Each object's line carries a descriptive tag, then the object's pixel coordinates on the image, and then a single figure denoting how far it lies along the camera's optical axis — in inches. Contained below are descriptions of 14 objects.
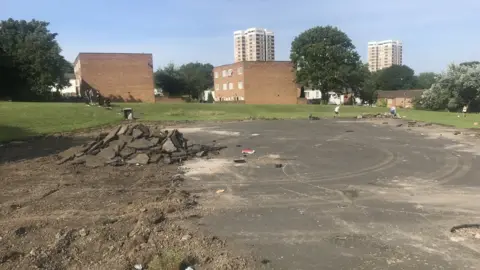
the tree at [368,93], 3743.9
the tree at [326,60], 2970.0
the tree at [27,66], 2260.1
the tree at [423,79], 5633.9
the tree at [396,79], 5452.8
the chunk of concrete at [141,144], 625.8
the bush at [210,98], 4069.9
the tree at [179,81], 3811.5
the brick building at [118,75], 2716.5
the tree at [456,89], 2431.1
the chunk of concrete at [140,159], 586.5
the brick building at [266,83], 3228.3
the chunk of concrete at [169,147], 636.7
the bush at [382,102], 3571.1
